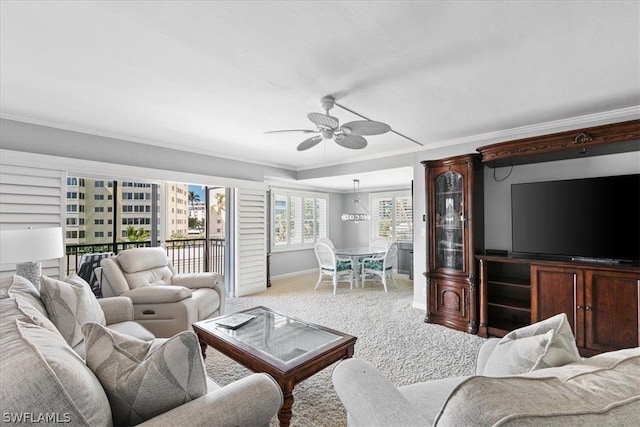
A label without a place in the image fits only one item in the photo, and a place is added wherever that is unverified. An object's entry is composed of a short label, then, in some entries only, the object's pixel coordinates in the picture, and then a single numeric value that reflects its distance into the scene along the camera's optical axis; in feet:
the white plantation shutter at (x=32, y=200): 9.50
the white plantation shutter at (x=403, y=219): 21.81
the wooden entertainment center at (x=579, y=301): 8.21
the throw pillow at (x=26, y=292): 5.16
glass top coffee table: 5.60
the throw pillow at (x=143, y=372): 3.13
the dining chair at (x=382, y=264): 17.17
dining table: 17.35
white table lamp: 6.31
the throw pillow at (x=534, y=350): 3.31
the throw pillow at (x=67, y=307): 5.66
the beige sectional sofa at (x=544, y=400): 1.84
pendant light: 19.71
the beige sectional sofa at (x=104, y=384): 2.39
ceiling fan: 7.35
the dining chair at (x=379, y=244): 19.86
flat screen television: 8.64
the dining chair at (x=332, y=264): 16.79
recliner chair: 9.00
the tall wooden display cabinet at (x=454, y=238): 11.07
